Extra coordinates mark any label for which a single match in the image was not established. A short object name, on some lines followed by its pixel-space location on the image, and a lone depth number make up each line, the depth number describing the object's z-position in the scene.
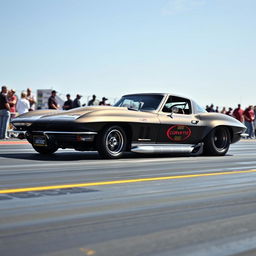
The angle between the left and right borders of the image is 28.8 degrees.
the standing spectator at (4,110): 16.06
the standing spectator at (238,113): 24.67
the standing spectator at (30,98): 18.05
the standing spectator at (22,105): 16.95
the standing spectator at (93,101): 17.93
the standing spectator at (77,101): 18.34
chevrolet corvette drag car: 8.97
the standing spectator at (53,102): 16.98
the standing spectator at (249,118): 25.27
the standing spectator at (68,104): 18.33
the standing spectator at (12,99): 17.09
